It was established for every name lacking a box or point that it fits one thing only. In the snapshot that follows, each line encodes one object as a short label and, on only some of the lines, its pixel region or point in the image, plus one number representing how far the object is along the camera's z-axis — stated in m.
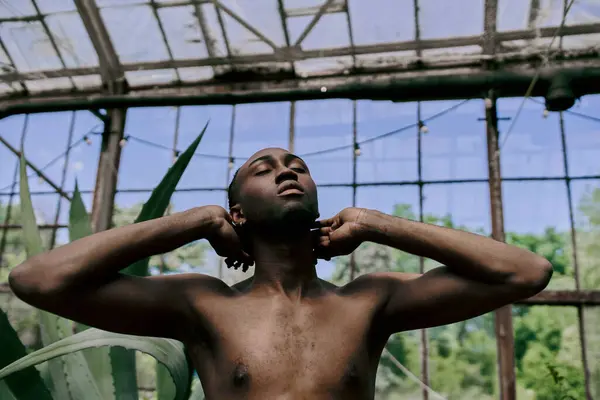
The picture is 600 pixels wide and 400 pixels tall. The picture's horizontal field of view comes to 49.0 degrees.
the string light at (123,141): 6.30
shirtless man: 1.21
